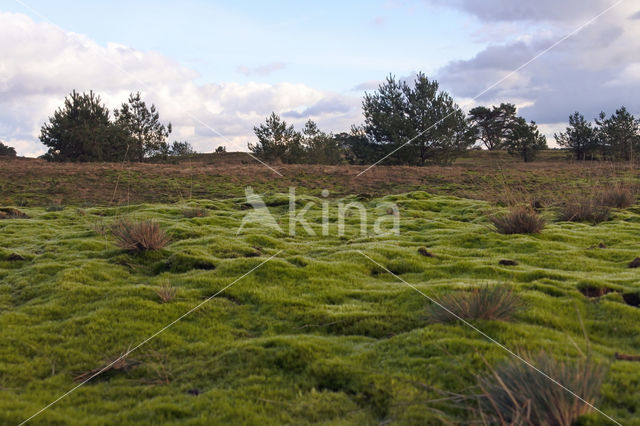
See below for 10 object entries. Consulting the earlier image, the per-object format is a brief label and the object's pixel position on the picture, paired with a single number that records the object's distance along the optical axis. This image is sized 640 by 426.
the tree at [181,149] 62.32
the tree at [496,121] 69.50
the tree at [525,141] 57.91
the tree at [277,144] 47.53
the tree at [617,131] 54.75
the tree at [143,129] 51.50
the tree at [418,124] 42.19
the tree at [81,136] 45.56
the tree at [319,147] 52.41
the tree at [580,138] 57.06
